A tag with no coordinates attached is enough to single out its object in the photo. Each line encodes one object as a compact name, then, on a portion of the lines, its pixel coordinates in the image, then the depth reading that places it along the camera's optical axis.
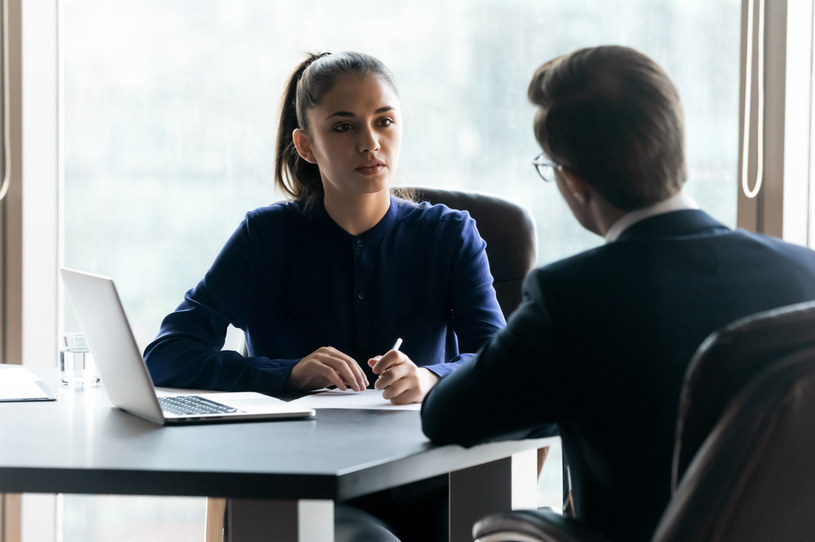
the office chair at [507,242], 5.23
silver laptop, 4.28
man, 3.99
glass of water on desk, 4.71
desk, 3.99
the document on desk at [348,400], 4.48
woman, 5.02
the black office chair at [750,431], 3.73
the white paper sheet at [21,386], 4.57
